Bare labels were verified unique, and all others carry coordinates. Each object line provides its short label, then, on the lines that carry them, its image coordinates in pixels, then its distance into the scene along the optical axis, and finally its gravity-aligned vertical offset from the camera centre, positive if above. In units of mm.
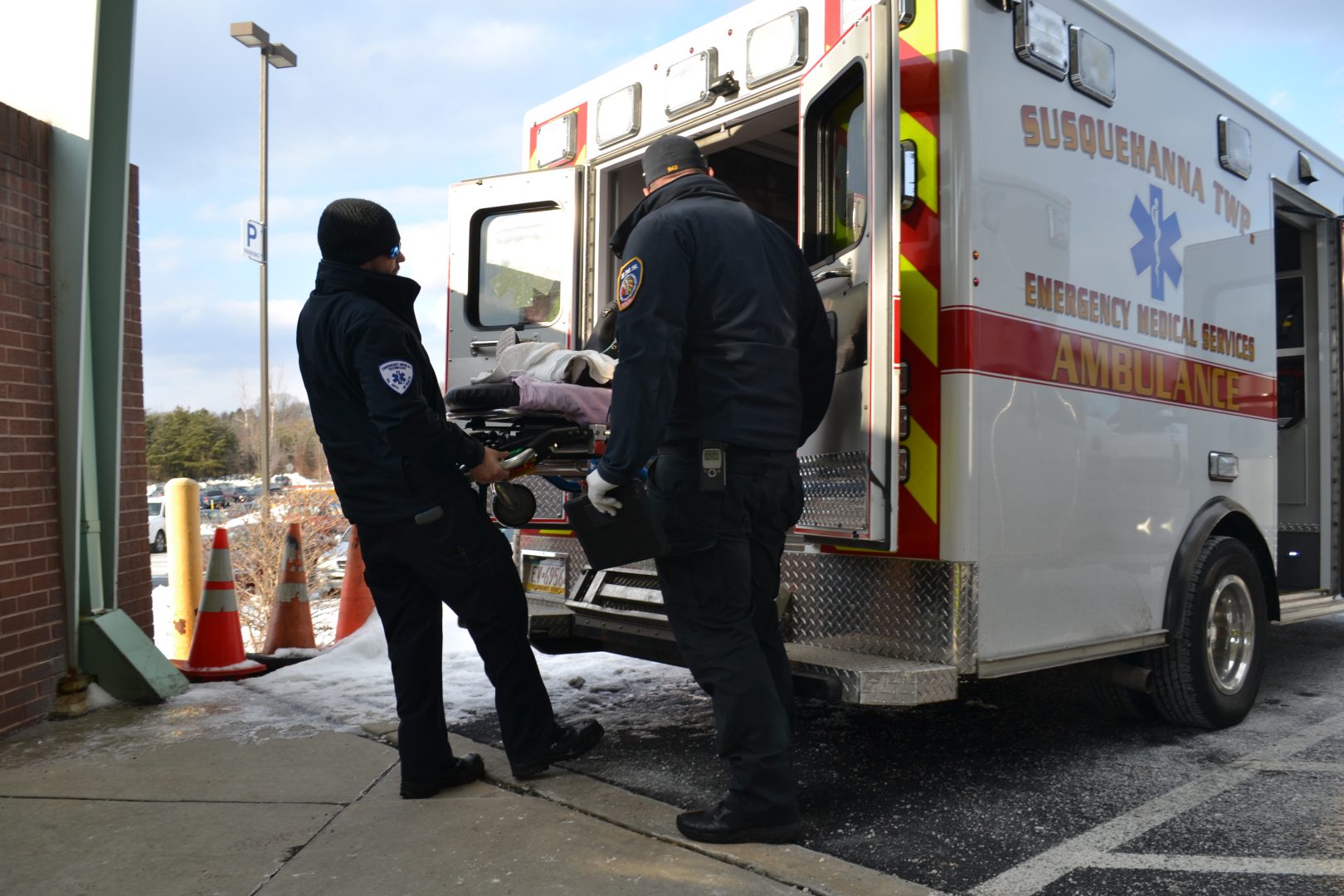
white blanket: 3867 +353
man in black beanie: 3471 -130
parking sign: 15617 +3214
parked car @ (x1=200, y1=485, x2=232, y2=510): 27803 -977
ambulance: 3541 +497
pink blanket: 3678 +215
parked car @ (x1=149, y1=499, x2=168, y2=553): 29141 -1729
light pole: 16062 +6089
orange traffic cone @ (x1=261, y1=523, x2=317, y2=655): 6250 -828
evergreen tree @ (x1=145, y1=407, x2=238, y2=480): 52125 +822
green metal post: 4781 +440
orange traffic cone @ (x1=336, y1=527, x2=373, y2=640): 6641 -826
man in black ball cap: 3113 +53
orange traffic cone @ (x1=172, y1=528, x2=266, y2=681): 5520 -869
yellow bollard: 6230 -538
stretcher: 3650 +92
